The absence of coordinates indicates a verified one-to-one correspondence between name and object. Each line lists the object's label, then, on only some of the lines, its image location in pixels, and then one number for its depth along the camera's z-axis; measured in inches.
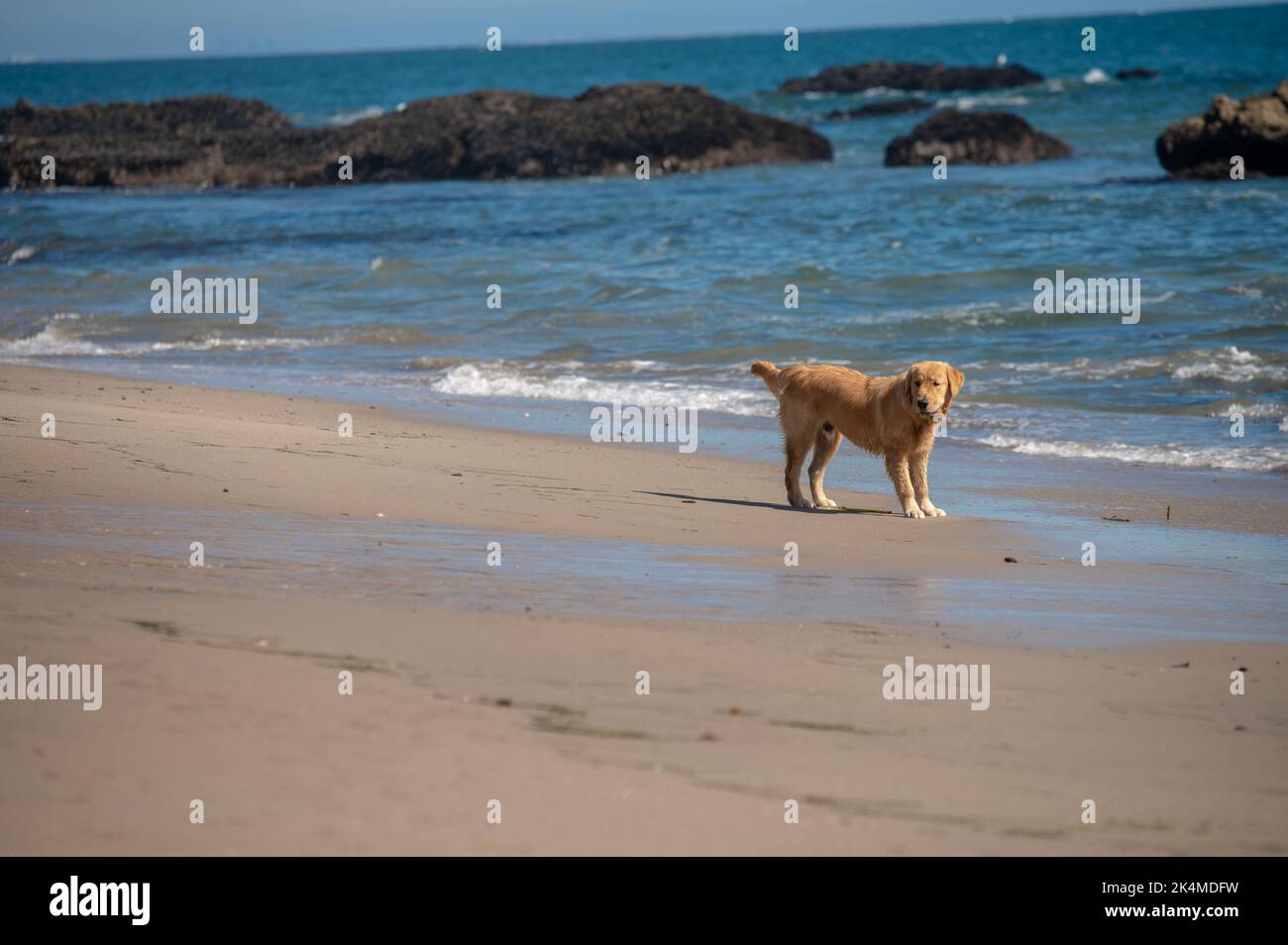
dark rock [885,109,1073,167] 1360.7
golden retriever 318.7
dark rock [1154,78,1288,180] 1029.8
